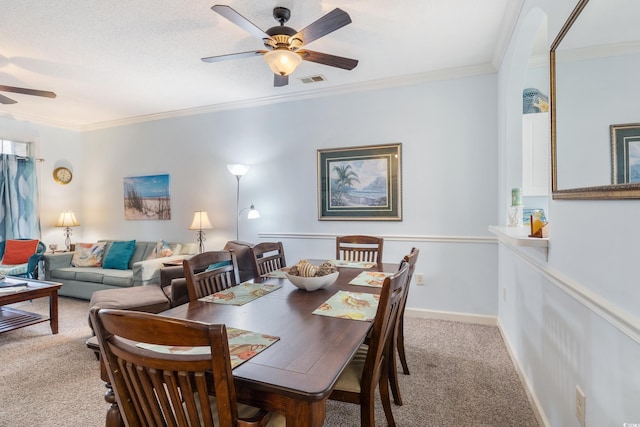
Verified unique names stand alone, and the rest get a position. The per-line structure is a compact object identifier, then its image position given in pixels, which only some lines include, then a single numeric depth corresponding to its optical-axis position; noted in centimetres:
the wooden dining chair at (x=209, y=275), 173
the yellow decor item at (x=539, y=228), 170
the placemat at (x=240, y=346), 103
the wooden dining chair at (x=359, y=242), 284
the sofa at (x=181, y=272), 315
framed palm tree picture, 355
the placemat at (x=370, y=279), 196
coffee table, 281
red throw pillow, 427
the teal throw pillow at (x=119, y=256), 437
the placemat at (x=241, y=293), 166
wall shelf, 161
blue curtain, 457
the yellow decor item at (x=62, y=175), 514
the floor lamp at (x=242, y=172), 399
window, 469
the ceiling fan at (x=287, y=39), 187
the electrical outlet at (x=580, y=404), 122
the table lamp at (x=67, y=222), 502
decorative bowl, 180
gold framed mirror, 88
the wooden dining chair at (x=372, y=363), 126
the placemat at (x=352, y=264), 249
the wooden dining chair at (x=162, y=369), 75
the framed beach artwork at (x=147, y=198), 485
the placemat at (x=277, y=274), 222
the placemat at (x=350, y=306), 143
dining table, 88
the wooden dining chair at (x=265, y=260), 233
